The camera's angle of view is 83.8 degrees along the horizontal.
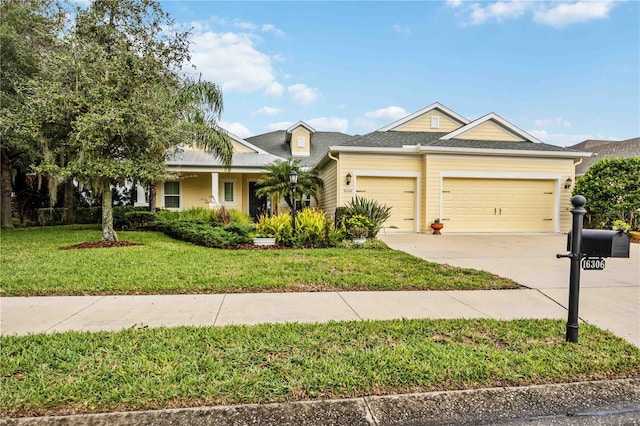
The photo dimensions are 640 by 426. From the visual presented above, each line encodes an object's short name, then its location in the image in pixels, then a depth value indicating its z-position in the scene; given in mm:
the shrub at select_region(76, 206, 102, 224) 18281
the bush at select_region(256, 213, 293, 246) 9328
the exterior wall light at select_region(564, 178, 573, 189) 12836
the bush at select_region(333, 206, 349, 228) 10836
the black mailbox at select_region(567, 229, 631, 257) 2781
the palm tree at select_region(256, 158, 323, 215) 13164
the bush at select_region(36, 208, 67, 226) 17172
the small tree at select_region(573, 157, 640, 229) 11430
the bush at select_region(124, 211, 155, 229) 13781
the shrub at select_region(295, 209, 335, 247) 9258
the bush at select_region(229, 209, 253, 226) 11762
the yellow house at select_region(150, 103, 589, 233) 12250
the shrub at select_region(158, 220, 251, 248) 8953
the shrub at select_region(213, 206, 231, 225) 11797
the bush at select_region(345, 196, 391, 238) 10492
